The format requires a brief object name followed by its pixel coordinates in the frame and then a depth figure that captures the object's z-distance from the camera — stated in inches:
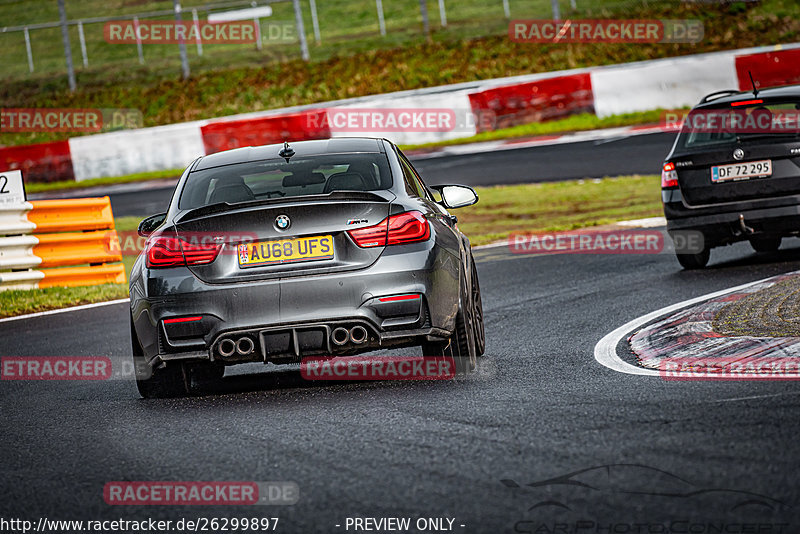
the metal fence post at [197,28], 1364.2
